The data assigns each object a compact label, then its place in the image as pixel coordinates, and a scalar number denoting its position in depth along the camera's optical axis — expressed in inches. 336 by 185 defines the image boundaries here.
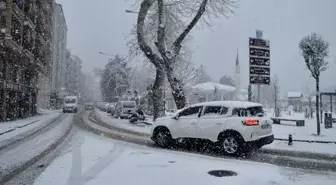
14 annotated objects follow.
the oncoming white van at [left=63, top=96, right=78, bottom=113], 2001.7
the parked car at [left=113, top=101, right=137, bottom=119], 1328.7
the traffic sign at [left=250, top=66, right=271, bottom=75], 546.3
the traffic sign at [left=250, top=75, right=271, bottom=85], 541.0
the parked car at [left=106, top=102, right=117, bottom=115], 1677.4
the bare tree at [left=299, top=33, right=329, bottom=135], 681.0
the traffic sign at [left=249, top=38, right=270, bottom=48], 556.1
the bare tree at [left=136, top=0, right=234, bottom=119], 729.0
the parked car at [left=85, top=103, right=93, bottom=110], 2494.3
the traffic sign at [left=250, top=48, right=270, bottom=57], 554.3
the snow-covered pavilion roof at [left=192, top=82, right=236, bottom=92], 3065.0
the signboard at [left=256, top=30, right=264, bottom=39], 564.4
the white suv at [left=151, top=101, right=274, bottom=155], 404.8
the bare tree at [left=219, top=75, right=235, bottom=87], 5959.6
